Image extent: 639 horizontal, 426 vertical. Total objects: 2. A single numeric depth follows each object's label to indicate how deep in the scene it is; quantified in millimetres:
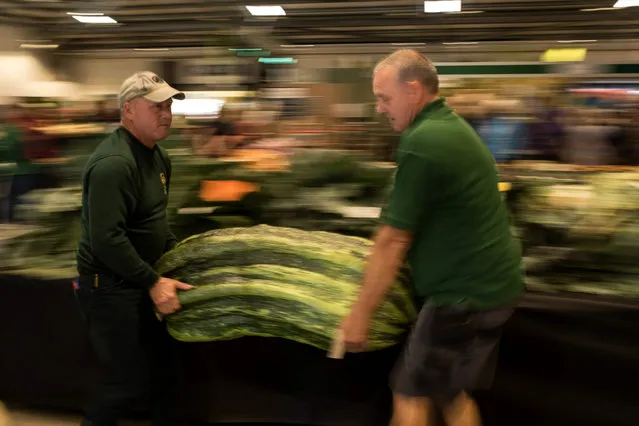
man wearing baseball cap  1687
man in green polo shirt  1446
